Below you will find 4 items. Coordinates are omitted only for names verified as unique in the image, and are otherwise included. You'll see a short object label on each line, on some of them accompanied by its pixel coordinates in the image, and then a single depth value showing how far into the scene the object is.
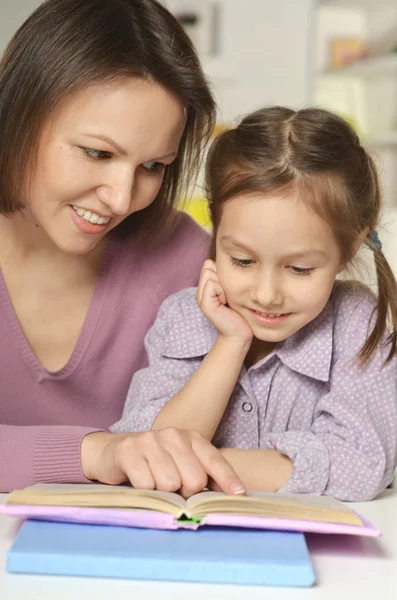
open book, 0.99
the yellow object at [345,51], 5.36
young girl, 1.19
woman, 1.15
